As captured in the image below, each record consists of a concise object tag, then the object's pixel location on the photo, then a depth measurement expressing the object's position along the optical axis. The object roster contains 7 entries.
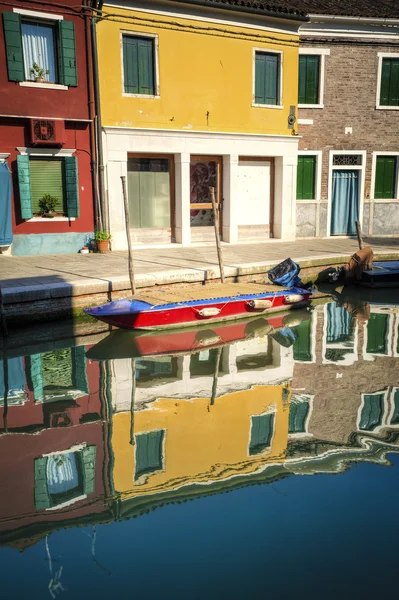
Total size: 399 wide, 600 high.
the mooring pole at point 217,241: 10.75
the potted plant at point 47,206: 13.32
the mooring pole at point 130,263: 9.84
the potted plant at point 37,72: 12.83
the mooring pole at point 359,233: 13.82
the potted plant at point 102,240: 13.68
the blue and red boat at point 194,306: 9.05
